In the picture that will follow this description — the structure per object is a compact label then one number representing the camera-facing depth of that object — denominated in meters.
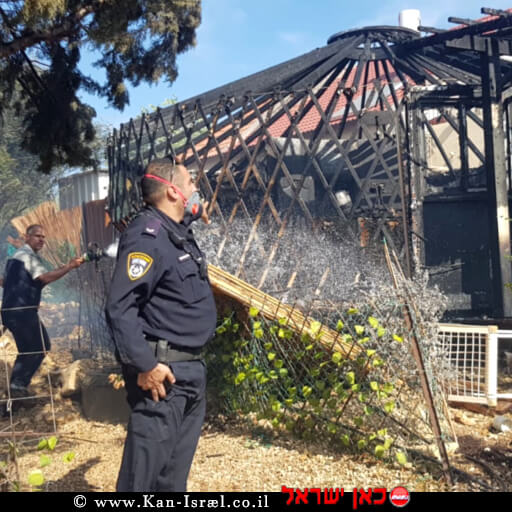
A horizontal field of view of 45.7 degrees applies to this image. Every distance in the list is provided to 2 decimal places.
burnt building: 6.71
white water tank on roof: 13.62
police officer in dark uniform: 2.46
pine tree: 4.83
